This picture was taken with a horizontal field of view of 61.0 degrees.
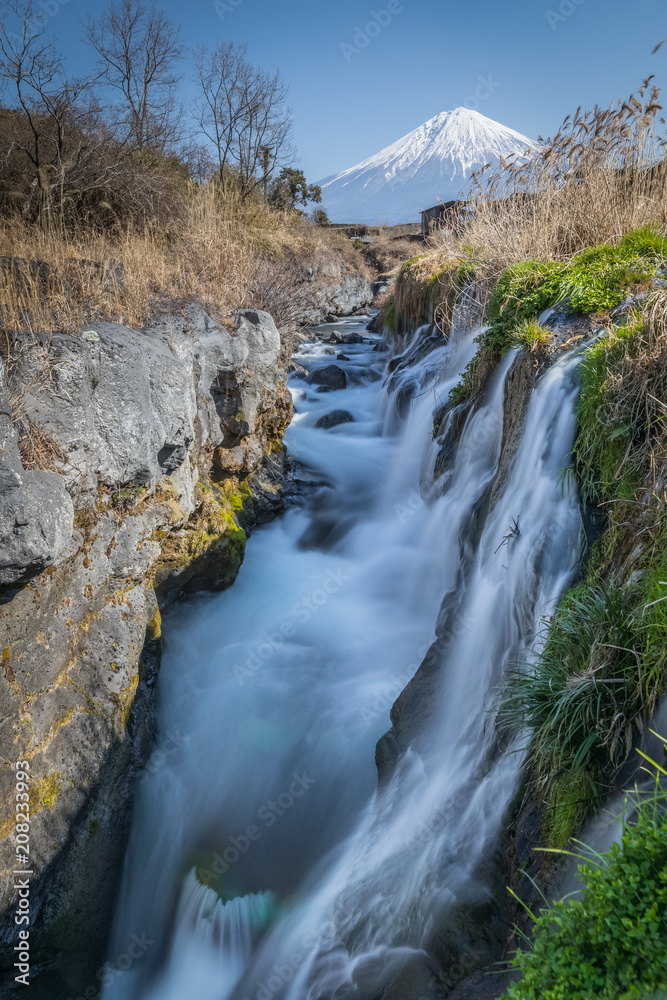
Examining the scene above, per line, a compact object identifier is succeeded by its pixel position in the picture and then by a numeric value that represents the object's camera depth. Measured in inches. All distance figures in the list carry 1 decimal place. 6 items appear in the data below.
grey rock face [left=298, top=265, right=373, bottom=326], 836.6
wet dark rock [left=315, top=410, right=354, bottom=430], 403.5
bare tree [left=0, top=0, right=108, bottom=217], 309.6
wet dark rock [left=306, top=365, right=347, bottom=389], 471.2
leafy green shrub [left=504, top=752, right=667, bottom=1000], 52.9
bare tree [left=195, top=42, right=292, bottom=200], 761.0
